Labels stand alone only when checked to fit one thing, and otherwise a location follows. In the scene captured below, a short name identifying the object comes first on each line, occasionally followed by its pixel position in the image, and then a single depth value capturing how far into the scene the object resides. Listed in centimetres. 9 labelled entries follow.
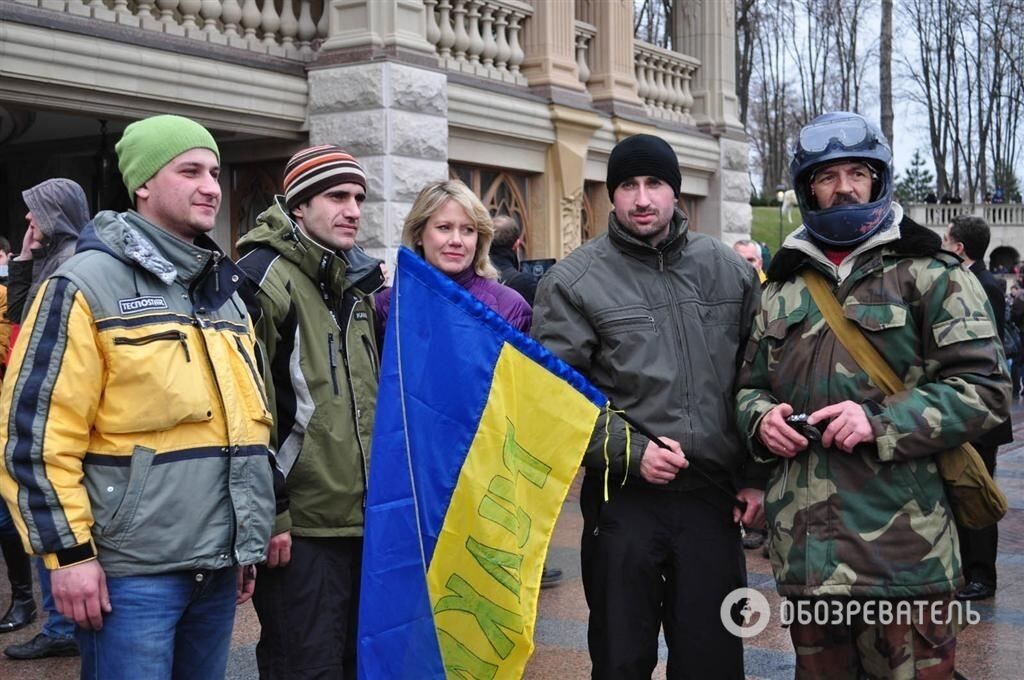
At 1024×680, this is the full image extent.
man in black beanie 398
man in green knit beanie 313
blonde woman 510
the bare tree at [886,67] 2862
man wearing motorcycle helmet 350
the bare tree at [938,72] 5353
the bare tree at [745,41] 3761
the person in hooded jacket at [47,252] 585
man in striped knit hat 396
